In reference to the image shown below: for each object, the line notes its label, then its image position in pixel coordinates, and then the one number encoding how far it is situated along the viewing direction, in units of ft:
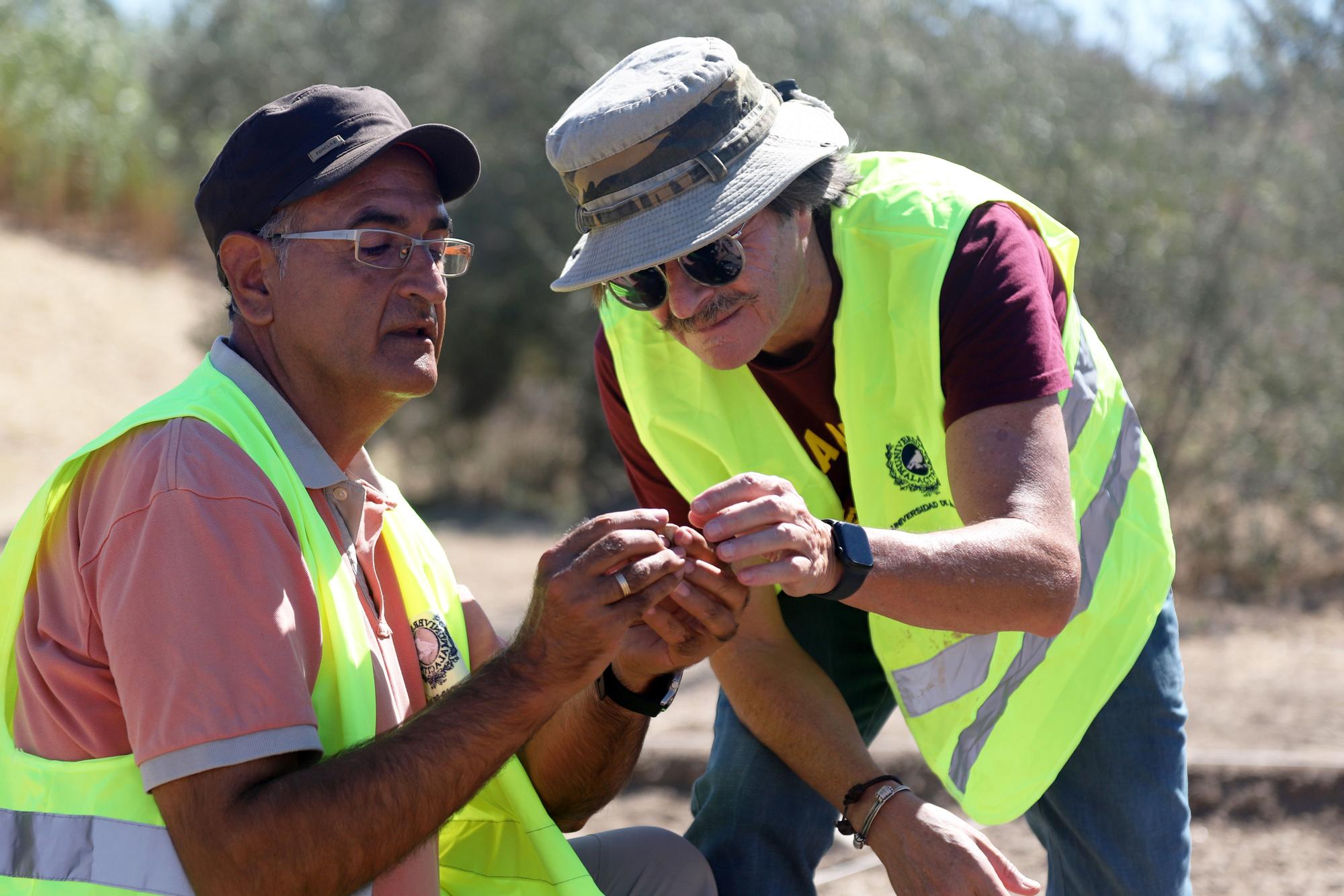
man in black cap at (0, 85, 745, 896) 6.73
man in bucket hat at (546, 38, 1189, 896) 8.66
